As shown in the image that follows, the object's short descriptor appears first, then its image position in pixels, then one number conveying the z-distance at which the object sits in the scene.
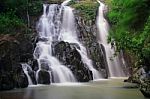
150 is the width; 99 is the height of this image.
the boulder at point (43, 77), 25.32
